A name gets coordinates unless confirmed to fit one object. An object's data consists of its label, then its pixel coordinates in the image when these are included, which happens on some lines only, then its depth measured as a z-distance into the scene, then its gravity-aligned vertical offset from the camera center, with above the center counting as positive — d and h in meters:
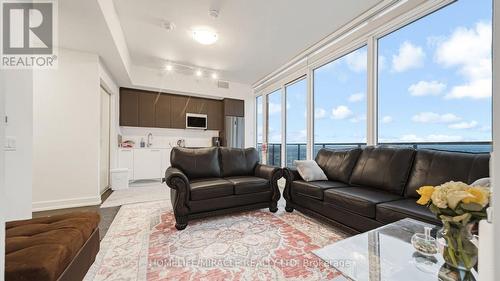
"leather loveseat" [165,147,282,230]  2.34 -0.55
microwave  5.61 +0.54
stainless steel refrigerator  5.82 +0.24
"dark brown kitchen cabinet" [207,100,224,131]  5.89 +0.74
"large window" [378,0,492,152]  2.13 +0.73
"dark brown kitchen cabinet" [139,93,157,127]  5.14 +0.79
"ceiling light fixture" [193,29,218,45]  3.16 +1.64
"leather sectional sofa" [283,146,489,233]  1.76 -0.50
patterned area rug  1.55 -1.00
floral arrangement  0.80 -0.30
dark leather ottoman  0.85 -0.53
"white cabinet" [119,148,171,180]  4.79 -0.53
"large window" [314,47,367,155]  3.28 +0.70
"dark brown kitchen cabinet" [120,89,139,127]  4.96 +0.79
